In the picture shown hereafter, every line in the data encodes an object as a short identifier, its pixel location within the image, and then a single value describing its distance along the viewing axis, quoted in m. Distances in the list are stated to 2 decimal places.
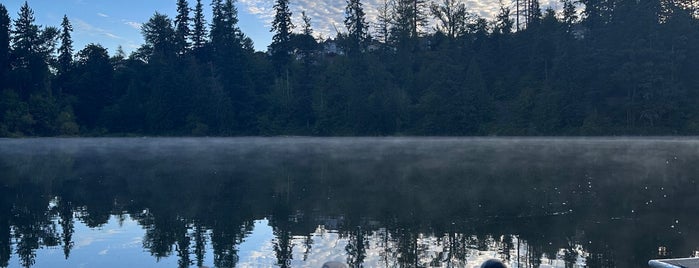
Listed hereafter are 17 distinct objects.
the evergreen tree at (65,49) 94.00
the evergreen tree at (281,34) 93.25
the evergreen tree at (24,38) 88.12
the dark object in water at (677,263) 9.09
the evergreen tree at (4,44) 86.06
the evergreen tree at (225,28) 92.44
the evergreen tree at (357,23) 92.25
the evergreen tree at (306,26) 93.99
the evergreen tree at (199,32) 95.50
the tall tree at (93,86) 89.00
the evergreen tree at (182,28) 94.31
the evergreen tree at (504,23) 87.12
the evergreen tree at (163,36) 93.88
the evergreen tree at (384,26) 94.19
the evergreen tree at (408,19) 90.86
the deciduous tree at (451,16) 90.81
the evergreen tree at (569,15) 81.14
